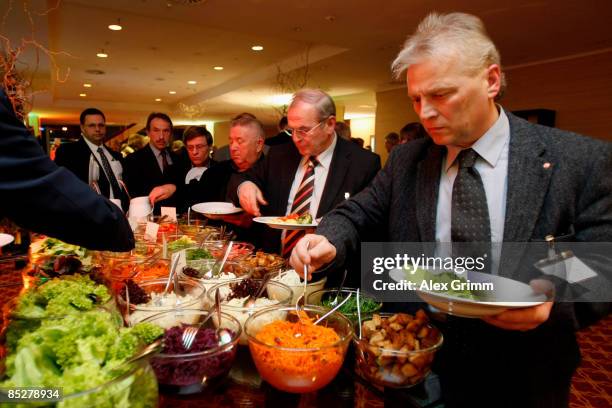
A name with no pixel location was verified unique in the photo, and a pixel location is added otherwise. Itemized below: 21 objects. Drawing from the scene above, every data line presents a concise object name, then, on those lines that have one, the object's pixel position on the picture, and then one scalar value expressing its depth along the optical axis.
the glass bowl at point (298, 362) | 0.81
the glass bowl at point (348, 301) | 1.08
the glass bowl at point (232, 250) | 1.62
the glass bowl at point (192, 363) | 0.76
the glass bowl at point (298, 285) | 1.21
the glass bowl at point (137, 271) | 1.23
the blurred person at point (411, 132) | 4.69
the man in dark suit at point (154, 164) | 4.10
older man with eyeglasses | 2.26
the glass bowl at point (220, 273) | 1.27
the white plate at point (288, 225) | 1.79
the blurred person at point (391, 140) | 8.70
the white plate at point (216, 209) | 2.48
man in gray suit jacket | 1.10
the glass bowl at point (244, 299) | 1.02
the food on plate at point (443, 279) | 0.96
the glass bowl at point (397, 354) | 0.86
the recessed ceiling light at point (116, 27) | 6.64
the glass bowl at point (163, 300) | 0.98
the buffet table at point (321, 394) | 0.87
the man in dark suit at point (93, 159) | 4.09
